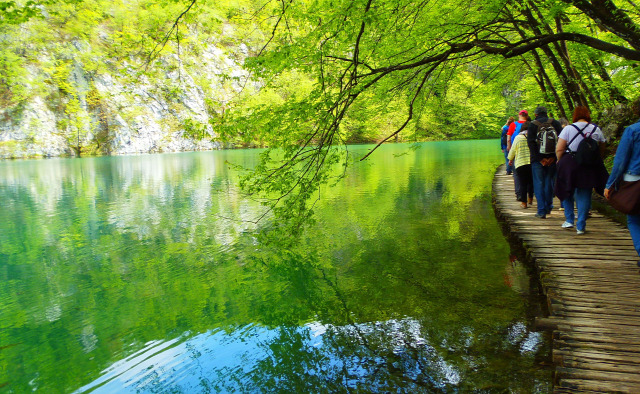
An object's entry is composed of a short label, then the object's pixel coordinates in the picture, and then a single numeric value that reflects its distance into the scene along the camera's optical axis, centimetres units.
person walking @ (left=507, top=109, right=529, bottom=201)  890
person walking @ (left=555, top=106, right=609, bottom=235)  540
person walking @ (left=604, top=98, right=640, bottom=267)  404
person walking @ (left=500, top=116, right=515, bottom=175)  1321
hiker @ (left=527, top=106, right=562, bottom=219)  678
